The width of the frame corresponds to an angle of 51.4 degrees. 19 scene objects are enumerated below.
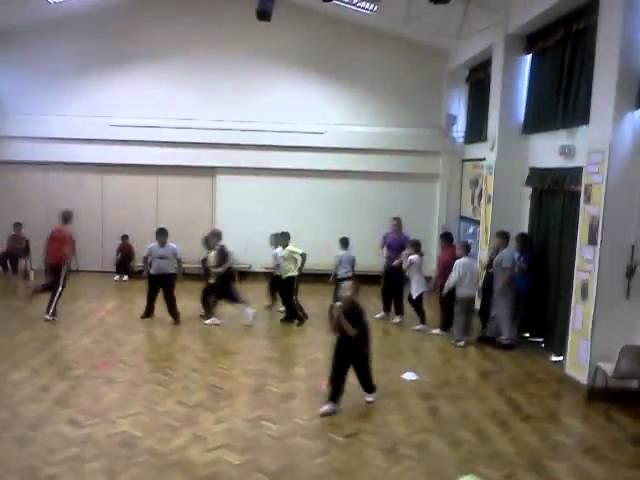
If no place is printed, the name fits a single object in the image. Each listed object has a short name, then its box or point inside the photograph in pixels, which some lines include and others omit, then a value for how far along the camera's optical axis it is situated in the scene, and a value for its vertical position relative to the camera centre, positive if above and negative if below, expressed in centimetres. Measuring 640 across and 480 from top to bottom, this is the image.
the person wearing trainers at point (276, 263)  930 -126
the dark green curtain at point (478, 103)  1134 +141
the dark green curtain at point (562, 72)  771 +145
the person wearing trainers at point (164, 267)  893 -134
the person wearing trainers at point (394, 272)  953 -133
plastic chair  641 -167
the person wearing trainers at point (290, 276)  927 -142
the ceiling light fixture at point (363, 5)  1098 +288
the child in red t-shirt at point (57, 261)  881 -131
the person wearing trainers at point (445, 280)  918 -141
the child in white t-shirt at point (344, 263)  931 -121
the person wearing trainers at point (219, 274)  903 -141
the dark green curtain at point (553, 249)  794 -79
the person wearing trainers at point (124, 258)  1278 -176
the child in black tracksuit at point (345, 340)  587 -144
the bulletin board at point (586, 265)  677 -81
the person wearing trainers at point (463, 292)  855 -142
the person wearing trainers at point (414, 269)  913 -123
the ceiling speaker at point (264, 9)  1062 +262
